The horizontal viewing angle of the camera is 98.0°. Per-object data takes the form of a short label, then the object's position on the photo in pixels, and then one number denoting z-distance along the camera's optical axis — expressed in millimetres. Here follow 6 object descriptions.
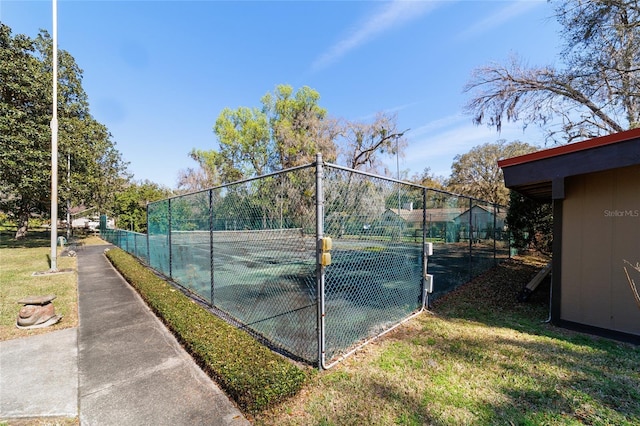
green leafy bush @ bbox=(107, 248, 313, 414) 2266
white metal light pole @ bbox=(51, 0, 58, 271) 7055
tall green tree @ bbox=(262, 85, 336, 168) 22234
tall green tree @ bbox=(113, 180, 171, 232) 23688
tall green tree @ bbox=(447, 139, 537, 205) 26016
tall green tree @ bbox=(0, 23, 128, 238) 11633
